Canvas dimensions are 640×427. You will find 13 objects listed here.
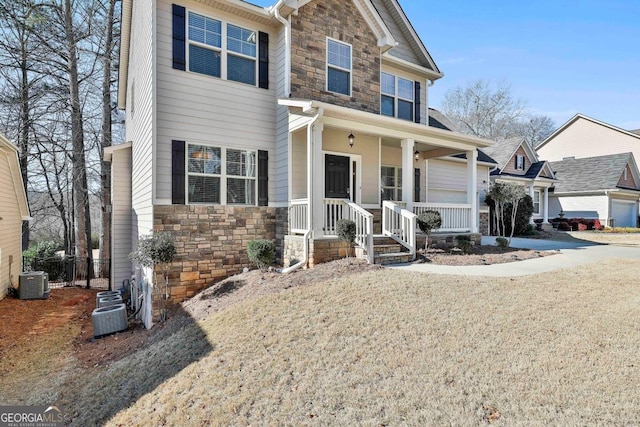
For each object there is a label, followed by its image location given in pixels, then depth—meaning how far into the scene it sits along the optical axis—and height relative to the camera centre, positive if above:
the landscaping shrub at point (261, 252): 7.98 -0.90
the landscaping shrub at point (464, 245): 9.98 -0.90
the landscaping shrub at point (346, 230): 7.83 -0.36
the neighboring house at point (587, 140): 29.36 +6.73
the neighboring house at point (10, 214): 10.79 +0.00
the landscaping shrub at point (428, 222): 9.33 -0.21
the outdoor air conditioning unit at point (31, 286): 11.31 -2.38
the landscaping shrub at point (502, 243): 11.35 -0.95
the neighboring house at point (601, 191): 23.88 +1.66
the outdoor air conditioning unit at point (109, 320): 7.70 -2.43
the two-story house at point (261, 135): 7.82 +2.12
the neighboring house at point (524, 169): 20.22 +2.75
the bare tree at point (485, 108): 37.69 +11.76
